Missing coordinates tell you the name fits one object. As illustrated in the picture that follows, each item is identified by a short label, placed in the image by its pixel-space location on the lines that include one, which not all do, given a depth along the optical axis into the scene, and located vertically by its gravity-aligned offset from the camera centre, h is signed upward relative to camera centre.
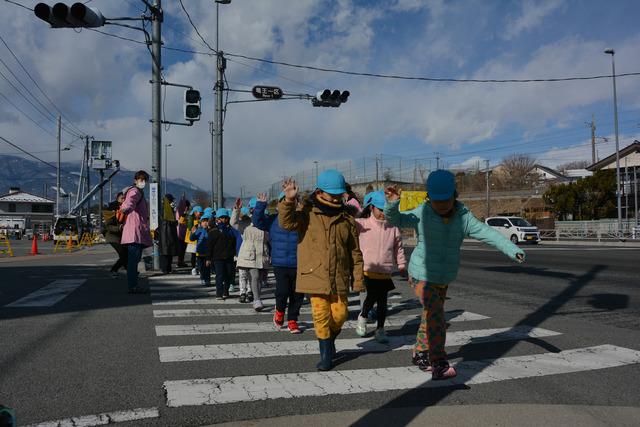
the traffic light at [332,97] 17.31 +4.61
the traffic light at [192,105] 14.39 +3.63
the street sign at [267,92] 18.16 +5.03
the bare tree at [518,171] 79.44 +9.33
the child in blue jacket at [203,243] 10.27 -0.26
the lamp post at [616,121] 32.71 +6.98
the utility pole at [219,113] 18.56 +4.38
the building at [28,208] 85.19 +4.39
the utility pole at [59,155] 51.73 +7.97
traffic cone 22.34 -0.67
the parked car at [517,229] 30.88 -0.10
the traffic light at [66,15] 9.35 +4.13
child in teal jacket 4.24 -0.17
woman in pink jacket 8.35 +0.03
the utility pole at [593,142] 66.06 +11.21
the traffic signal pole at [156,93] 12.53 +3.48
